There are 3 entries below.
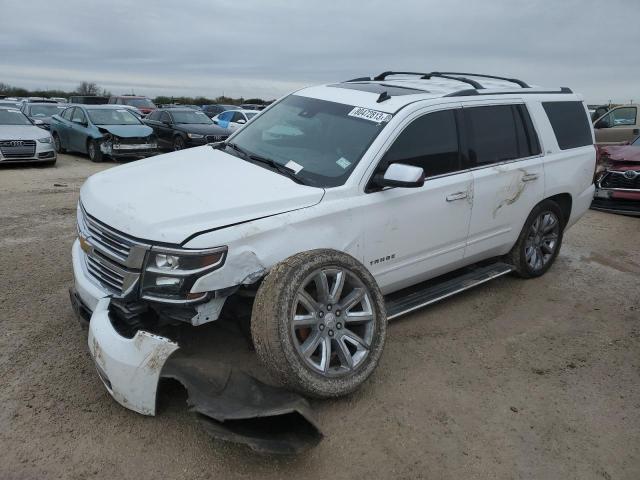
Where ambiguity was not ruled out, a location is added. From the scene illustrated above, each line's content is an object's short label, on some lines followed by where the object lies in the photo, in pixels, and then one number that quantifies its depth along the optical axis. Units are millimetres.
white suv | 3014
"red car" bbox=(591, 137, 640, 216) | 8969
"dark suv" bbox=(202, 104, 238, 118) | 31184
